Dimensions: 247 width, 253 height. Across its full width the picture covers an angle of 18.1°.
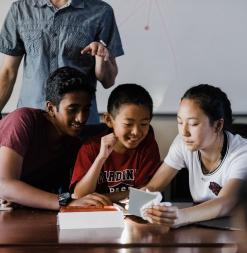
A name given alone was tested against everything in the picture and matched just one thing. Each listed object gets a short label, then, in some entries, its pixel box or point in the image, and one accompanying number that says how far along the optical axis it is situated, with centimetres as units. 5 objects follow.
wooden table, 166
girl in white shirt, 208
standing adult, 265
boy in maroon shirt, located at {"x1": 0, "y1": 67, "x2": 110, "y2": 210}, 213
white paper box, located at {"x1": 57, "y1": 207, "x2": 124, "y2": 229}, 182
